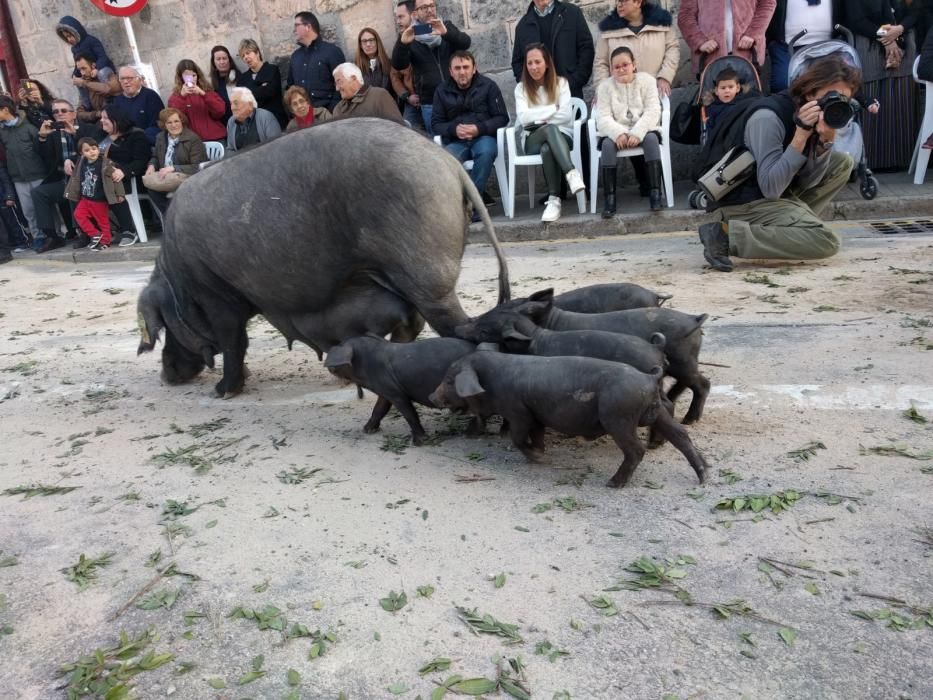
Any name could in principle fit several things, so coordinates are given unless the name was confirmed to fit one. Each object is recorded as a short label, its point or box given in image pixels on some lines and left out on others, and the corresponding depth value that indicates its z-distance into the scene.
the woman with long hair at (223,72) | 10.86
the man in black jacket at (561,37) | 9.08
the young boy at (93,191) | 10.77
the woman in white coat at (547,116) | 8.66
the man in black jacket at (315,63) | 10.01
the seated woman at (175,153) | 10.22
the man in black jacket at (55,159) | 11.51
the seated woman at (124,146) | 10.70
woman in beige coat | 8.72
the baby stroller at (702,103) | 7.93
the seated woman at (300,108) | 9.24
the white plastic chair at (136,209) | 11.00
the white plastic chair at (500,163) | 9.04
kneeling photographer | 5.27
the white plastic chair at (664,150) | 8.40
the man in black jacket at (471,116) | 9.00
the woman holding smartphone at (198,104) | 10.62
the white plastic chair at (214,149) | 10.65
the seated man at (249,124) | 9.31
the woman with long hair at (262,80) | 10.45
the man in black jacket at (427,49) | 9.27
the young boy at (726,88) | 7.43
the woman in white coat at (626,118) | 8.24
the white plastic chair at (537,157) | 8.80
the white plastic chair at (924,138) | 7.92
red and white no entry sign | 11.24
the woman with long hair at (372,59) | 9.89
